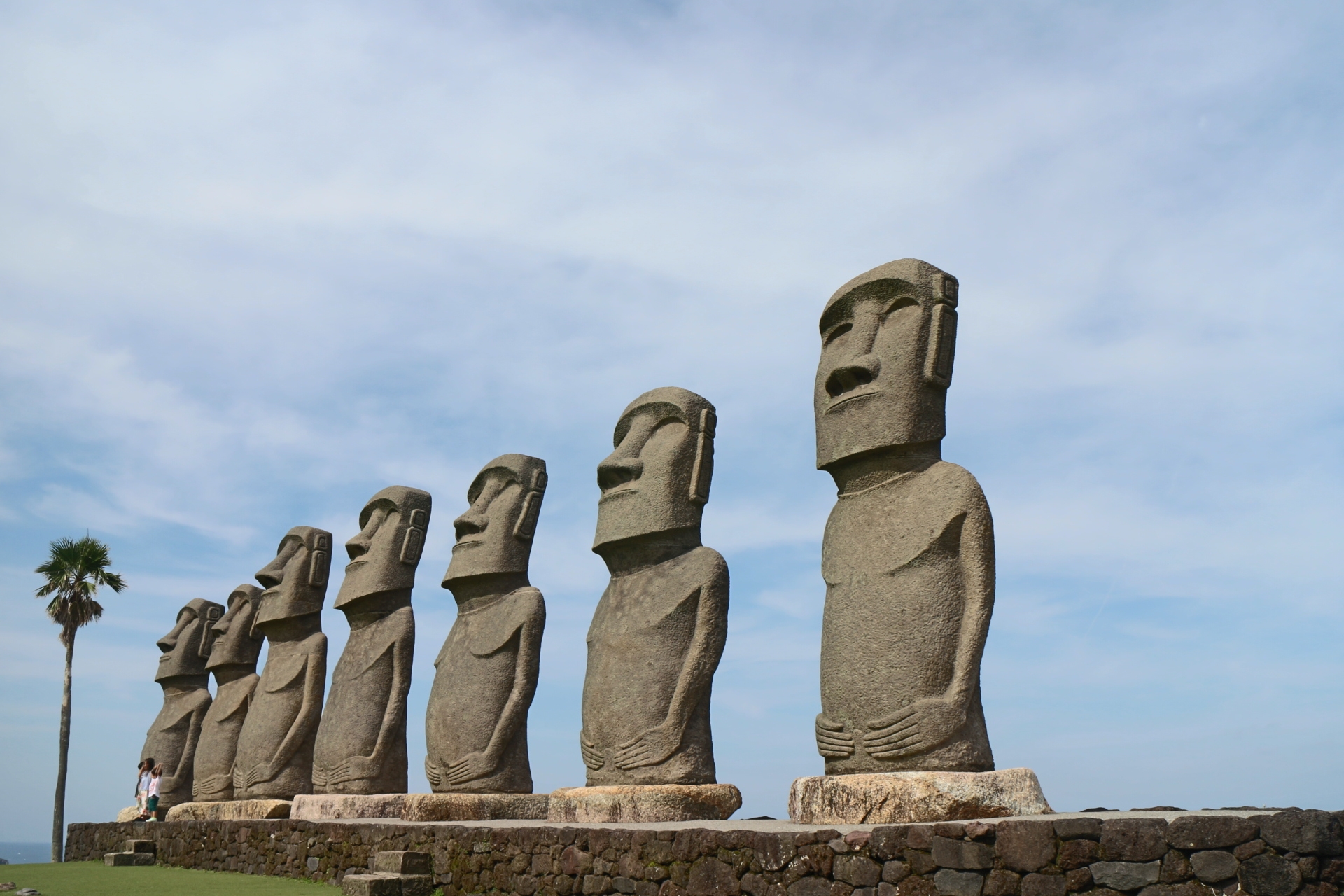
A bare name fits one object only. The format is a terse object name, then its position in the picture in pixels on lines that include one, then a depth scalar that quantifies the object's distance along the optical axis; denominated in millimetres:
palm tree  28016
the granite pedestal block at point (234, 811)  14156
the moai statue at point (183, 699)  17984
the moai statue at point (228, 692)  16094
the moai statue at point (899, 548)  7582
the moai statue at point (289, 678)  14641
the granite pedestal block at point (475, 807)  11102
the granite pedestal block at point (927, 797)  7086
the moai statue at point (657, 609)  9367
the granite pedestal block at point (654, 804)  8930
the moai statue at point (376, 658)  12867
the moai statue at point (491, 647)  11508
